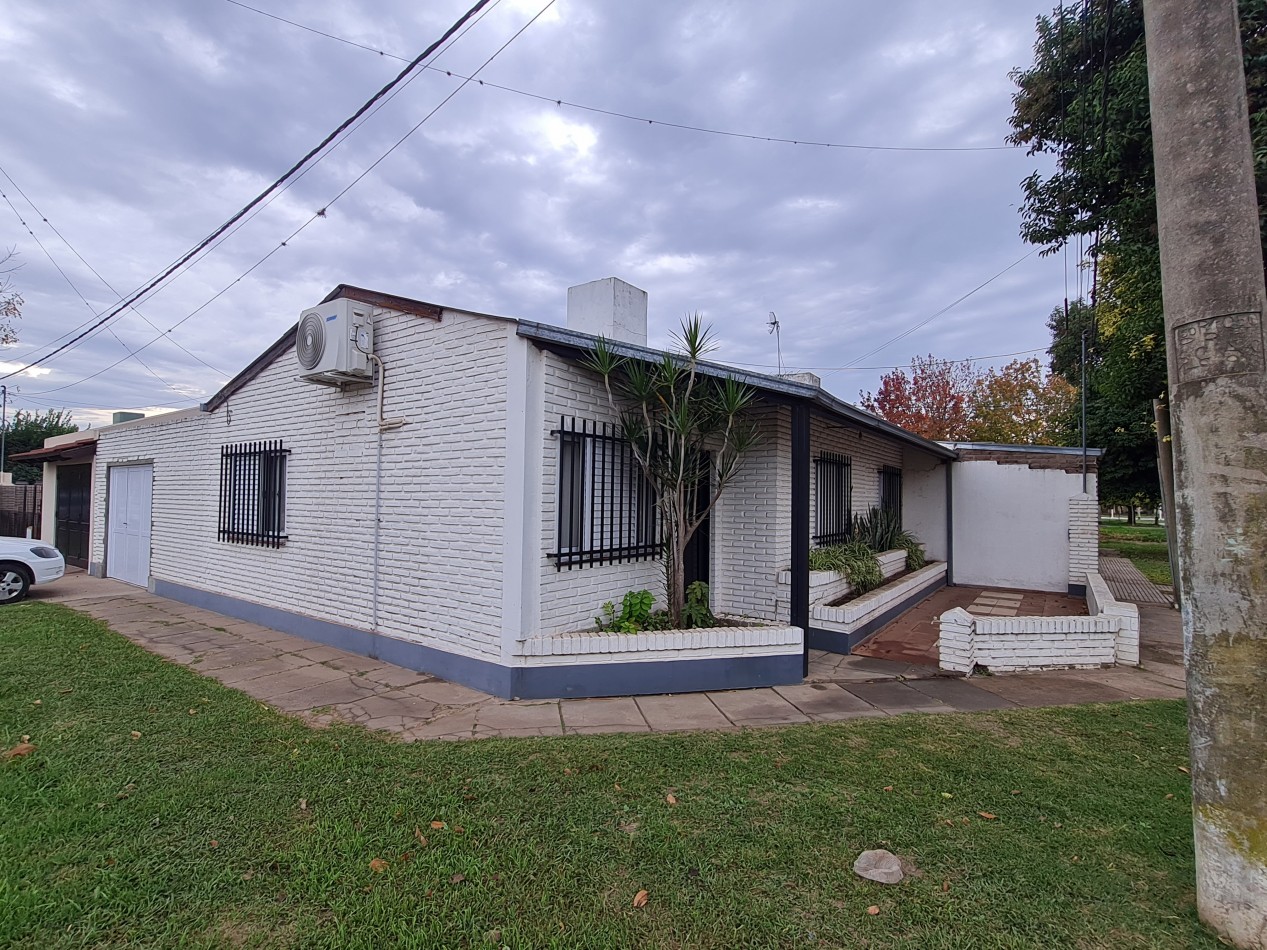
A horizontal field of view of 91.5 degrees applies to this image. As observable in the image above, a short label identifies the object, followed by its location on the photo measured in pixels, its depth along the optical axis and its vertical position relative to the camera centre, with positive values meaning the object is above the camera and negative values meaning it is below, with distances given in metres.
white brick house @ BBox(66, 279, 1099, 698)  5.11 -0.07
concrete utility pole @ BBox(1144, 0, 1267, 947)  2.17 +0.27
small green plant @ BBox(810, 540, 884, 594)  8.05 -0.75
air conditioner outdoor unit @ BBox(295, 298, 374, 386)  6.16 +1.67
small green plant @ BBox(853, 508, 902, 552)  10.05 -0.35
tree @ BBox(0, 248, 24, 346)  9.49 +3.03
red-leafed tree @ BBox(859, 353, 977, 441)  21.95 +3.88
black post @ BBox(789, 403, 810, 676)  5.82 -0.06
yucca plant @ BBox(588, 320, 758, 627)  5.50 +0.77
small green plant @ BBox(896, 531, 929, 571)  11.10 -0.80
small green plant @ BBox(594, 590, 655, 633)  5.65 -1.00
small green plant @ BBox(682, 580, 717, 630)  5.96 -1.00
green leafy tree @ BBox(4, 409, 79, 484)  29.86 +3.71
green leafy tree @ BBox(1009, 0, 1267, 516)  6.84 +4.30
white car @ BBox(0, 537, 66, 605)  9.23 -0.90
